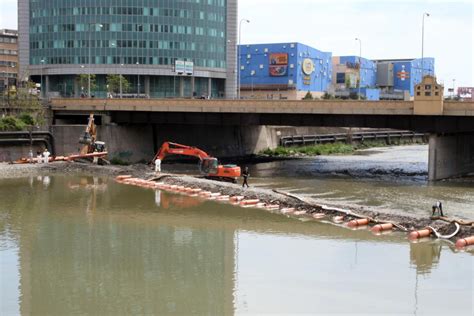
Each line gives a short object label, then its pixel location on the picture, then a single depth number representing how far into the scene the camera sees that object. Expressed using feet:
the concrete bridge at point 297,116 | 223.71
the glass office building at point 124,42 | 470.39
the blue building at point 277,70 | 613.93
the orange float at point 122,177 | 211.96
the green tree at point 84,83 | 438.81
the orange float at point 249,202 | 163.12
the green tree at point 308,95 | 581.61
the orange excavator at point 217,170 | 201.26
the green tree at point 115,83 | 433.07
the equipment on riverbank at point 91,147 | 245.24
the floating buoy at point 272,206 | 157.87
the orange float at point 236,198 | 167.96
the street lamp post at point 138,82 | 471.29
